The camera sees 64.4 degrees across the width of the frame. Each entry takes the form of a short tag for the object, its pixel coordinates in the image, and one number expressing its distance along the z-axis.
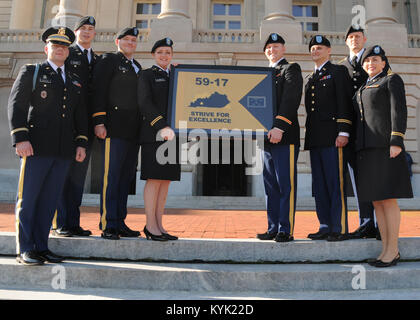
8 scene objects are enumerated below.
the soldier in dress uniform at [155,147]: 3.58
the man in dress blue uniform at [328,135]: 3.76
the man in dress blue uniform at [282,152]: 3.66
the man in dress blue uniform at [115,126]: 3.72
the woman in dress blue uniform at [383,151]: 3.26
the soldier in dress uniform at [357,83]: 3.90
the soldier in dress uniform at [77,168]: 3.85
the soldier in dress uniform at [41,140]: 3.09
